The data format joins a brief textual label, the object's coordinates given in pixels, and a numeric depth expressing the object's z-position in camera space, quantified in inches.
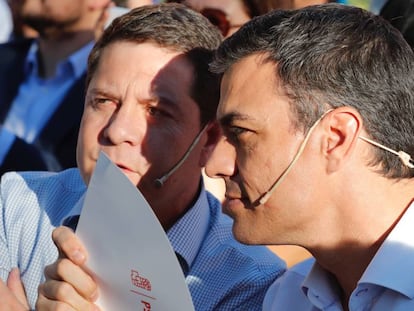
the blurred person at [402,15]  266.2
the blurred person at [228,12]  291.4
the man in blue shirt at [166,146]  216.7
